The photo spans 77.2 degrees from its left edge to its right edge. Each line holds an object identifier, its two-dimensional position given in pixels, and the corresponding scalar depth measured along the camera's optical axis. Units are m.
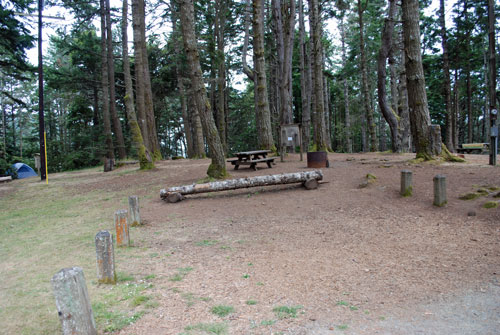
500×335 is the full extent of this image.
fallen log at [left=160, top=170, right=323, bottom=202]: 8.69
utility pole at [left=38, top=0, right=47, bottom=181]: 14.61
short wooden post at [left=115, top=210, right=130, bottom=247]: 5.33
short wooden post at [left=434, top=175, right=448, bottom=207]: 6.13
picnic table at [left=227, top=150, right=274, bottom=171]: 11.39
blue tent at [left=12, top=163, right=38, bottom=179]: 21.12
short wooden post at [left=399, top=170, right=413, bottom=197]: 6.93
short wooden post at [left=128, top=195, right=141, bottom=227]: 6.82
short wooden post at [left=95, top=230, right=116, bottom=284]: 3.76
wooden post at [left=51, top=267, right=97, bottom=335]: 2.53
